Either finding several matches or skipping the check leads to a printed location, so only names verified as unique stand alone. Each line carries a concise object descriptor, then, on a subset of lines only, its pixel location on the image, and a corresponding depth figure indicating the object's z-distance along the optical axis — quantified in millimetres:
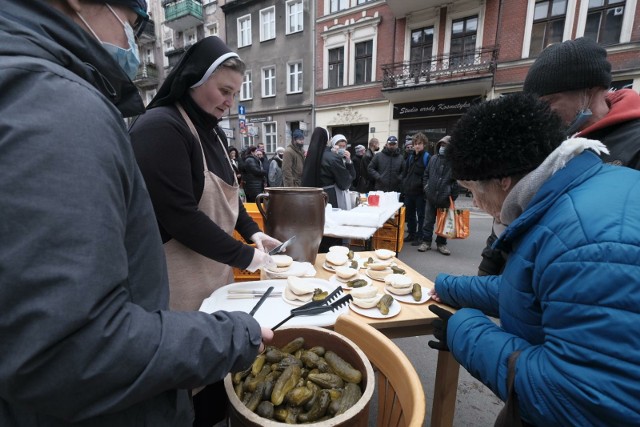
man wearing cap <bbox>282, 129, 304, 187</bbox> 5320
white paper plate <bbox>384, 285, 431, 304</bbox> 1457
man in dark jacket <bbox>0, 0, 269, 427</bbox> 400
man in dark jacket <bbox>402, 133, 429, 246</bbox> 5492
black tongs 1047
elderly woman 657
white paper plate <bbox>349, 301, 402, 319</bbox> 1308
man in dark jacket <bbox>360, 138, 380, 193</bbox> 6734
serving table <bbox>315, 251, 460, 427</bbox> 1296
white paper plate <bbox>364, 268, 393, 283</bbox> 1720
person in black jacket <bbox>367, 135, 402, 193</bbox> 5996
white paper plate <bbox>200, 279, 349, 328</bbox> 1183
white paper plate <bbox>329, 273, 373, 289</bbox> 1580
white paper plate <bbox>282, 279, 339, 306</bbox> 1368
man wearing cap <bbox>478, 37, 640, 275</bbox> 1428
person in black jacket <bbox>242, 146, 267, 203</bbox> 6996
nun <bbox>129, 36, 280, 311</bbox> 1151
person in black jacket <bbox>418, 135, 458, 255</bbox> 4809
